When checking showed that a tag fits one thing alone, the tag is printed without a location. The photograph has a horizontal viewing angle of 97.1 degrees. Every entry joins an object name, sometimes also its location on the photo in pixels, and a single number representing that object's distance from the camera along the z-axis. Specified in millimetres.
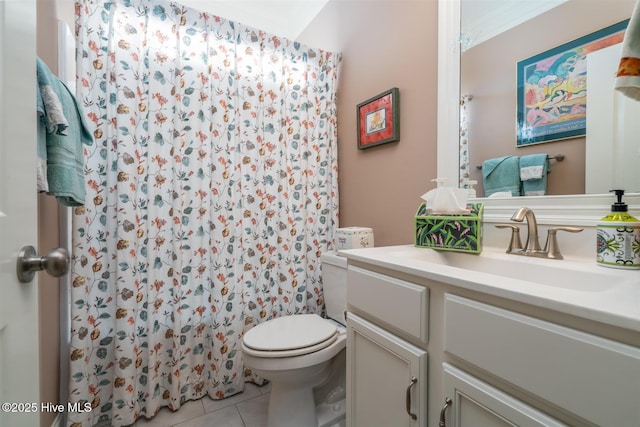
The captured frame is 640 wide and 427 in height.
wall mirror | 856
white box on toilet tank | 1528
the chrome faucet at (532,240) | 870
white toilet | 1184
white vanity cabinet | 431
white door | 460
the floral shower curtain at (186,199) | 1317
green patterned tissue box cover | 938
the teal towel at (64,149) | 816
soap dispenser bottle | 696
